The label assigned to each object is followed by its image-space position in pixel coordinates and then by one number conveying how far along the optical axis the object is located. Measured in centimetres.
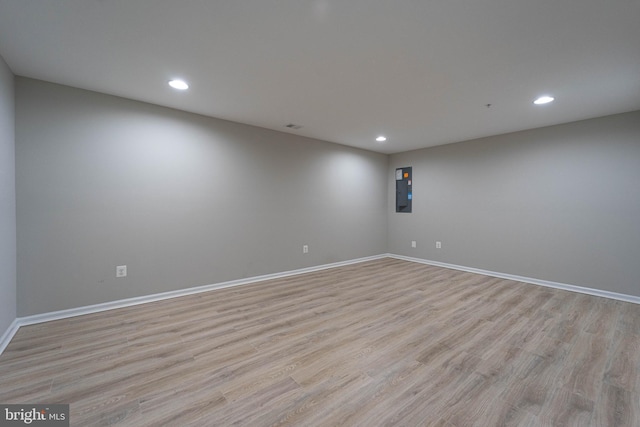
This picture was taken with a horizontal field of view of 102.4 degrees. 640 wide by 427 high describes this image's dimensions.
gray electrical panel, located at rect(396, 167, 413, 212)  570
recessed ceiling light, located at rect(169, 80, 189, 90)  259
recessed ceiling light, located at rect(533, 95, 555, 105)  289
